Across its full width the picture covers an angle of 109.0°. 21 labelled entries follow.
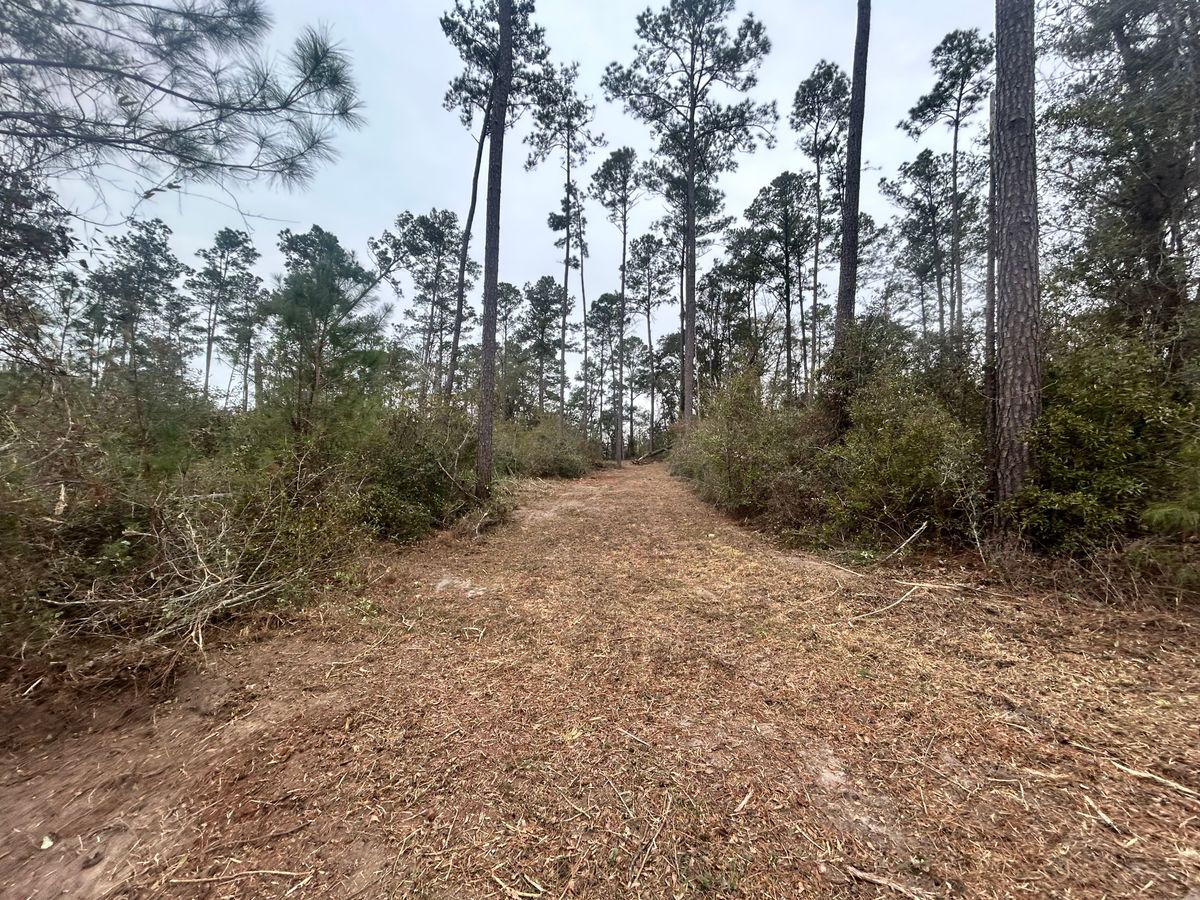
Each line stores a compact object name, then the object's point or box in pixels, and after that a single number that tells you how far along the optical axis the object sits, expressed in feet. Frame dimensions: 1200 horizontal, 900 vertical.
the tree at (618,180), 54.75
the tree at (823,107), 36.32
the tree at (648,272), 66.85
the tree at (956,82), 39.24
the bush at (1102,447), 9.67
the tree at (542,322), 72.84
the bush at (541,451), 39.27
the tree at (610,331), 74.08
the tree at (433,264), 48.98
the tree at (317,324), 15.85
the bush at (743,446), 20.65
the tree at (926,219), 50.24
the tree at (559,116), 28.40
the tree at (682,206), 47.44
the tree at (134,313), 11.10
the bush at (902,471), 12.07
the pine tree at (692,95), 36.60
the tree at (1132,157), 15.35
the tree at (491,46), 26.03
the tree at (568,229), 58.03
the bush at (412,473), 17.54
